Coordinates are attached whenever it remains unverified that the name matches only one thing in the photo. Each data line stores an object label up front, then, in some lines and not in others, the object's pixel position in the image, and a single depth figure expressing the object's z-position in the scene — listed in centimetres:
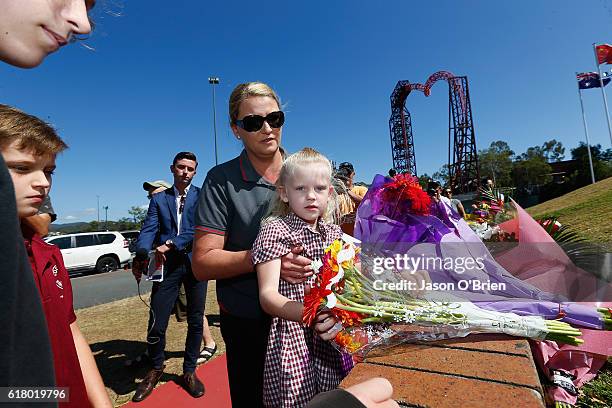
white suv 1454
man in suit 313
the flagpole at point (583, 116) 2661
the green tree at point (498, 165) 5053
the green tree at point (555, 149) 5778
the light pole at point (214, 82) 2344
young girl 131
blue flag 2400
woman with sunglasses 161
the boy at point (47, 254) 106
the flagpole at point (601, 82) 2211
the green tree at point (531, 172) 4619
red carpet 286
